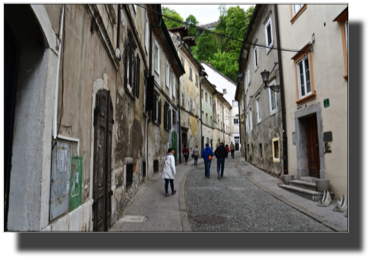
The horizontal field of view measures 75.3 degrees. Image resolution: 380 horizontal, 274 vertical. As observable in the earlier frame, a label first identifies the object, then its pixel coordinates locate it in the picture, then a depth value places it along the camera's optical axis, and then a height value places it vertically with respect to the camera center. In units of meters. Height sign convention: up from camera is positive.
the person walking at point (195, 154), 17.19 -0.09
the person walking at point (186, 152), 17.48 +0.06
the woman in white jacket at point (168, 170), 7.84 -0.54
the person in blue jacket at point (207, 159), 11.62 -0.30
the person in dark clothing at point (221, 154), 11.38 -0.07
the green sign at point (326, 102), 7.05 +1.41
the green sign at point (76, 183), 3.15 -0.38
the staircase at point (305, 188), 6.95 -1.18
